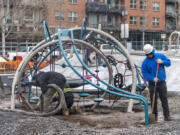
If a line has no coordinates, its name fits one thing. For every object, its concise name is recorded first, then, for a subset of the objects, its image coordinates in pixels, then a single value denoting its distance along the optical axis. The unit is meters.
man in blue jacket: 7.95
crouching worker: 8.91
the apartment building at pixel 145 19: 53.62
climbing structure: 8.61
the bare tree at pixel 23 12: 33.97
